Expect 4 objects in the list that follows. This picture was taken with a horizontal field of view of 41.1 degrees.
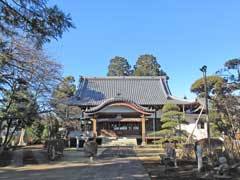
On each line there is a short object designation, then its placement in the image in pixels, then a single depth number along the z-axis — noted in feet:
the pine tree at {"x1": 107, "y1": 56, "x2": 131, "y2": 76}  202.69
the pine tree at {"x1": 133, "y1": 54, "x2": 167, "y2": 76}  181.51
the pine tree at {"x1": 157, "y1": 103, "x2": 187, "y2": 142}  67.16
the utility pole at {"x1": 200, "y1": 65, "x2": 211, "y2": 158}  44.48
